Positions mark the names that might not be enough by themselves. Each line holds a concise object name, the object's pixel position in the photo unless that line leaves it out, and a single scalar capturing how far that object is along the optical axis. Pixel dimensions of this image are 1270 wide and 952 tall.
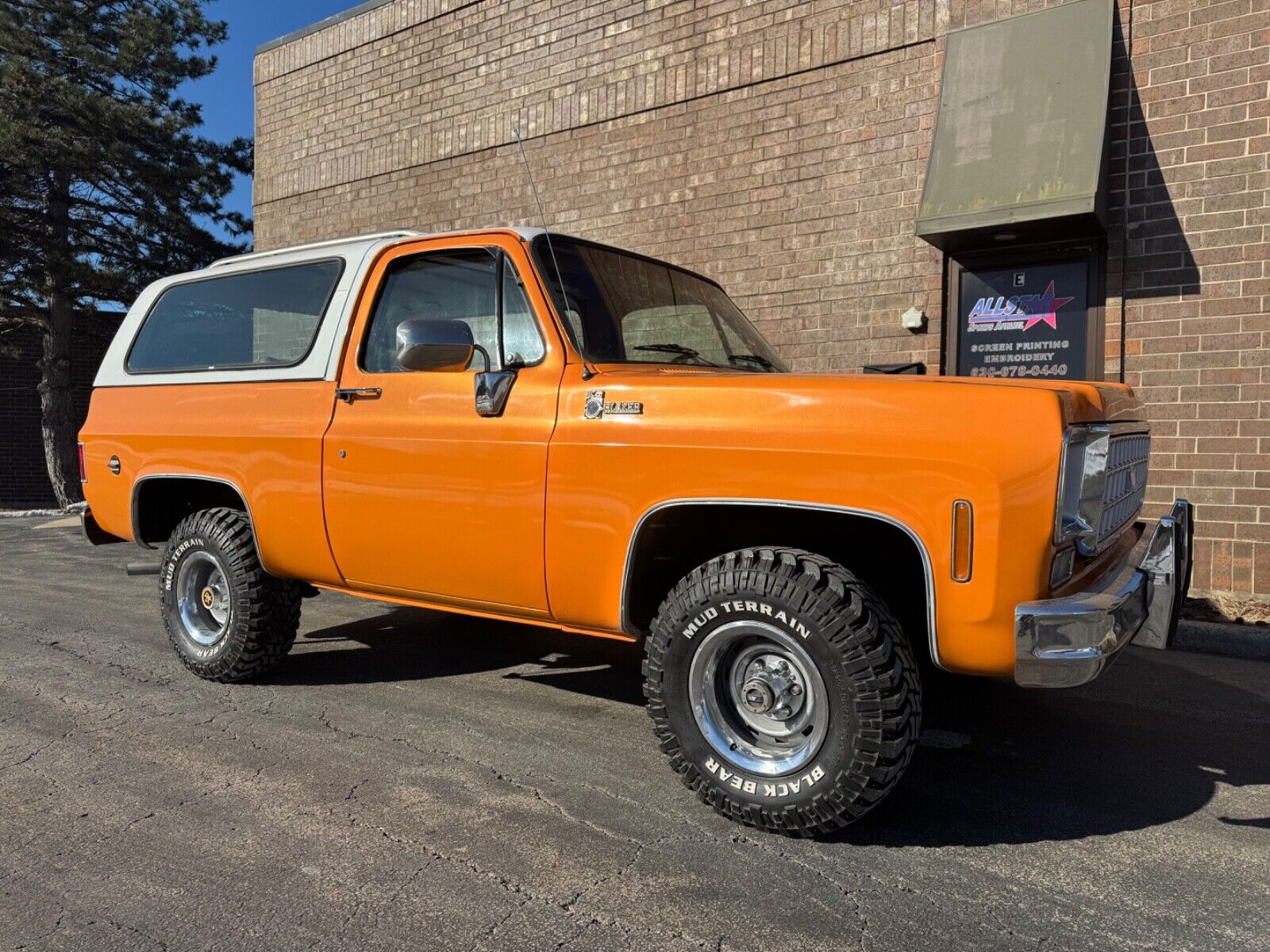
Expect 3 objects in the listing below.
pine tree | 15.29
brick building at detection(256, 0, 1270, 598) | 6.97
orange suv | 2.73
